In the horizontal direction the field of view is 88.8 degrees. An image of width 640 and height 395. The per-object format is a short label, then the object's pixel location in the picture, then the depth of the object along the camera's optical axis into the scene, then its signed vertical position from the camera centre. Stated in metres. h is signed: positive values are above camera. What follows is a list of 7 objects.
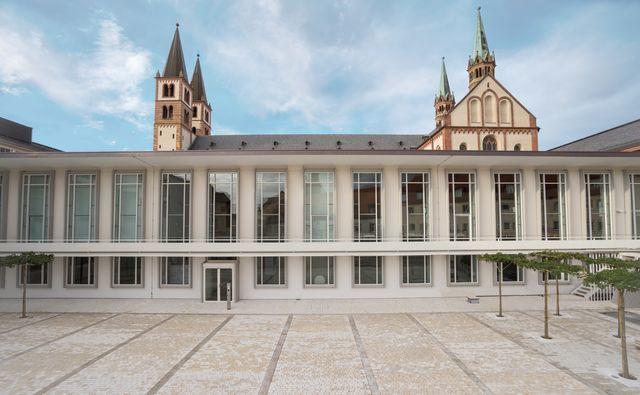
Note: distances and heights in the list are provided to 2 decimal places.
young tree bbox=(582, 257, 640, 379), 8.34 -1.74
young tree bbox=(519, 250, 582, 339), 11.67 -1.77
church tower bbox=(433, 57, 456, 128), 64.06 +23.77
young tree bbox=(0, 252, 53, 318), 14.23 -1.75
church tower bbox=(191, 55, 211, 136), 63.31 +22.28
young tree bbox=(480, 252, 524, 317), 13.85 -1.77
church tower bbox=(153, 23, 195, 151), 50.38 +17.91
